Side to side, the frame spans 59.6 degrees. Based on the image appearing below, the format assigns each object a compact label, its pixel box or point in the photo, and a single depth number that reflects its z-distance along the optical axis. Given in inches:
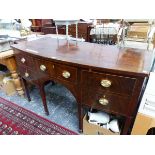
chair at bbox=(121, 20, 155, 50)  42.8
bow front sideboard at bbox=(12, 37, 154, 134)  30.4
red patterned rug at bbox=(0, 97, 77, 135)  50.1
